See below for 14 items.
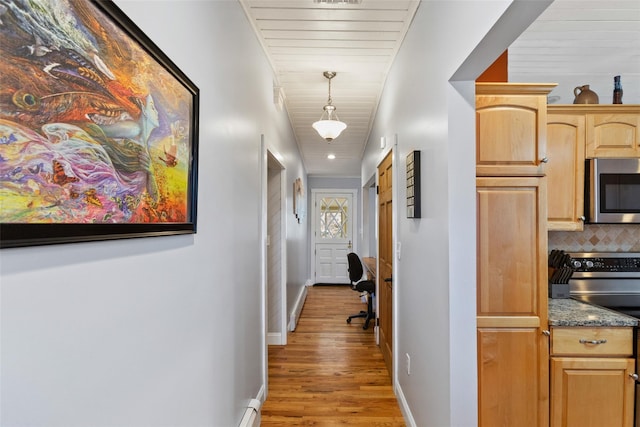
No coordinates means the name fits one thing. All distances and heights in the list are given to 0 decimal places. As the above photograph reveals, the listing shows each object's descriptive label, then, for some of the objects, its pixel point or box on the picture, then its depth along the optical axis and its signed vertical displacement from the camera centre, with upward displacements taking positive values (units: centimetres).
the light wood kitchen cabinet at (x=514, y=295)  158 -37
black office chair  417 -87
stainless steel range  221 -40
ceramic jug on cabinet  212 +82
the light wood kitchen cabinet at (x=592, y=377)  163 -80
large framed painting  52 +19
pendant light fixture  284 +82
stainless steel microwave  202 +19
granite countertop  166 -51
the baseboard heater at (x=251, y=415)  176 -112
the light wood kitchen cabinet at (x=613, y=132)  206 +57
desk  411 -65
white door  722 -32
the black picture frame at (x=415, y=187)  184 +18
